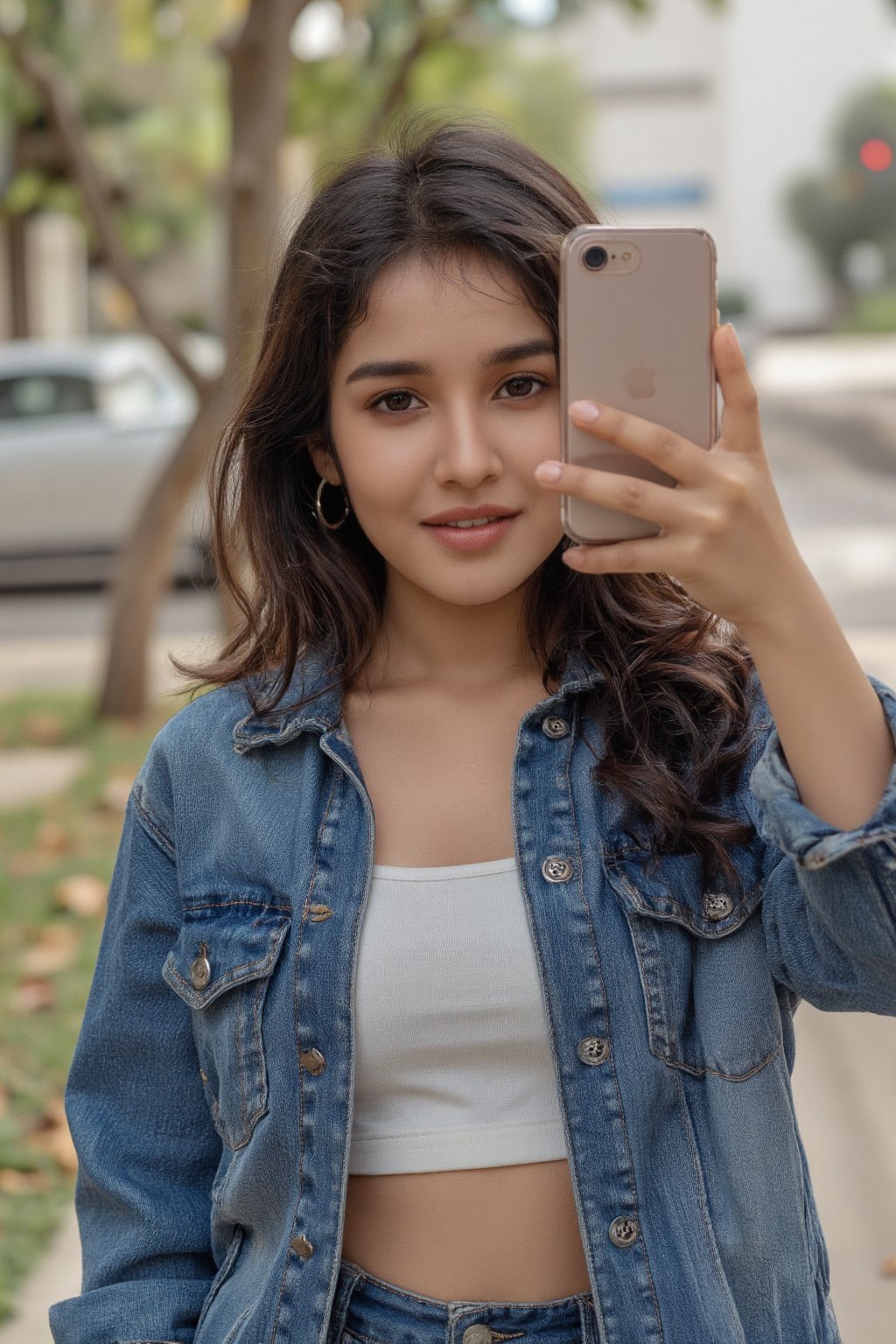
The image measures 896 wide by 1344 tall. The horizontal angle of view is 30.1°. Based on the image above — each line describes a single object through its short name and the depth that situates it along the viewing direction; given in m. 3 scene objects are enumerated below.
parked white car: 10.79
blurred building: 54.22
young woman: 1.55
